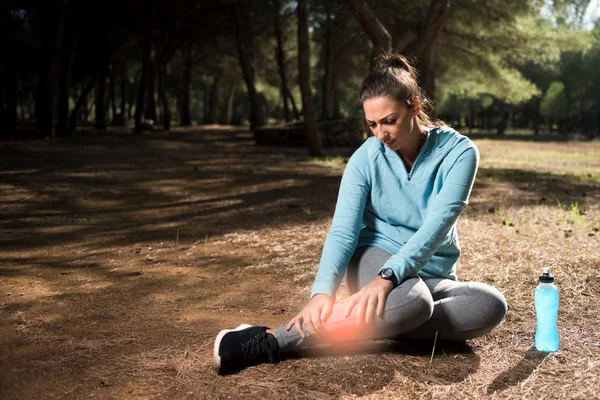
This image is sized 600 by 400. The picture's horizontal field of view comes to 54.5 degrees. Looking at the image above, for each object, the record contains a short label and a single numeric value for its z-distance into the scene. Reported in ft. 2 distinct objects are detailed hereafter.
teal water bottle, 9.36
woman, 8.87
